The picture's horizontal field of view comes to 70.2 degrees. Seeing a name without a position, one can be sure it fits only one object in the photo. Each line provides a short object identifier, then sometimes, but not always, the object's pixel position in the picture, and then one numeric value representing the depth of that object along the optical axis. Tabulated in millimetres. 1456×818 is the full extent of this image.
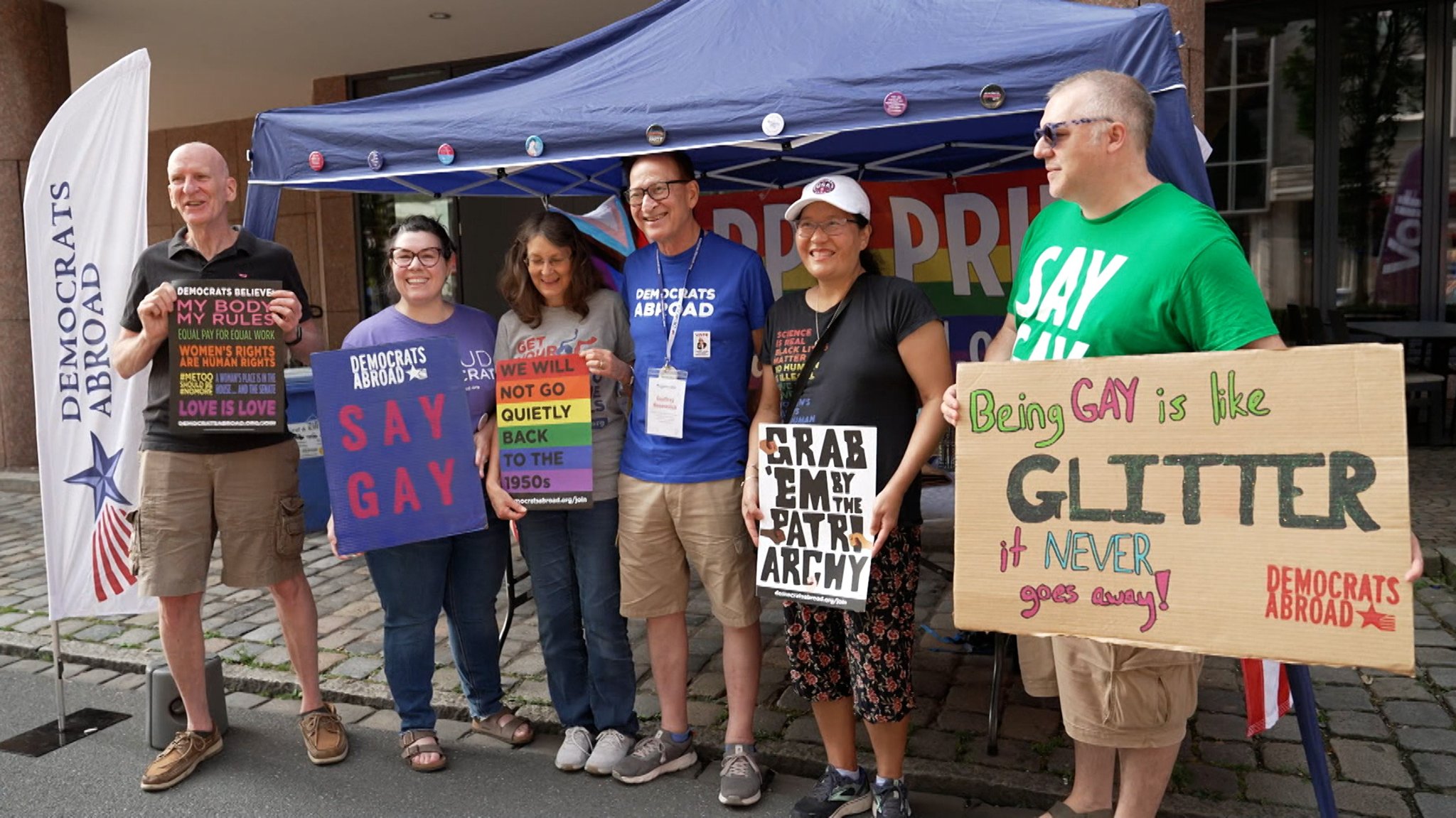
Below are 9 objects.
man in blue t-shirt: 3133
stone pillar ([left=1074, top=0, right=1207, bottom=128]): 4777
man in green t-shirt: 2197
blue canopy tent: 2730
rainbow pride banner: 4645
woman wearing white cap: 2820
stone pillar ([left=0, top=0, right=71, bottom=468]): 8625
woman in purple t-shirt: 3367
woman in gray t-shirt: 3299
